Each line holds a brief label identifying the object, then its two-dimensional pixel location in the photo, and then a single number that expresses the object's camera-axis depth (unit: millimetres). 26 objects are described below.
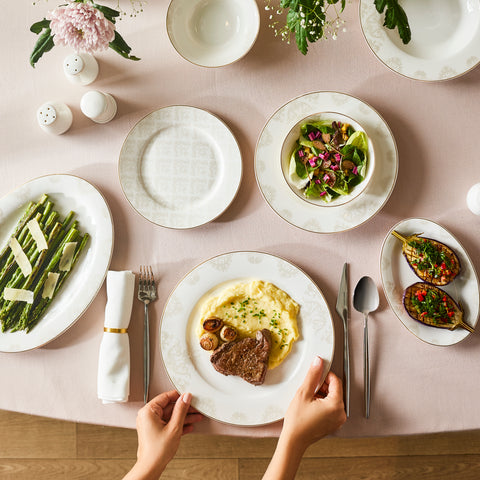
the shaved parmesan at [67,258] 1550
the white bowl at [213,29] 1500
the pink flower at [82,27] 1210
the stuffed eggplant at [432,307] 1420
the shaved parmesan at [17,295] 1529
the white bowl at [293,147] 1407
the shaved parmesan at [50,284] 1547
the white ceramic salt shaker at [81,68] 1500
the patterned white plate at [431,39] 1449
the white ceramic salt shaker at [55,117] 1514
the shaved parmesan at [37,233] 1552
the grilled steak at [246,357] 1442
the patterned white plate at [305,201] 1466
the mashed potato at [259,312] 1479
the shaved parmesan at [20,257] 1543
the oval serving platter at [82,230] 1524
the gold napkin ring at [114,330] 1508
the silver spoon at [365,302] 1486
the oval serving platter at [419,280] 1440
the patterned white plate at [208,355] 1470
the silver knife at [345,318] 1476
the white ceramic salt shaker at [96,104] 1492
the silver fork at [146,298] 1520
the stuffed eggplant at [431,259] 1432
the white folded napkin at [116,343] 1484
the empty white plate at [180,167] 1525
